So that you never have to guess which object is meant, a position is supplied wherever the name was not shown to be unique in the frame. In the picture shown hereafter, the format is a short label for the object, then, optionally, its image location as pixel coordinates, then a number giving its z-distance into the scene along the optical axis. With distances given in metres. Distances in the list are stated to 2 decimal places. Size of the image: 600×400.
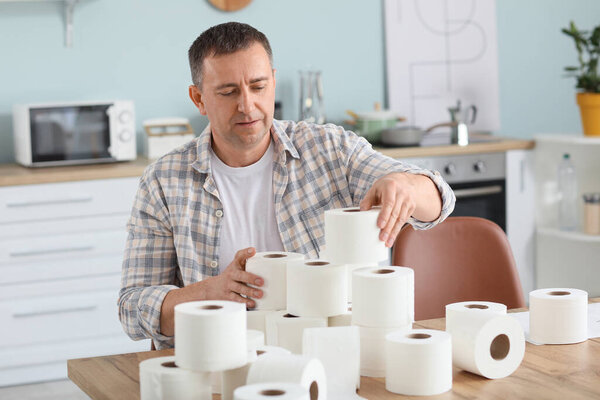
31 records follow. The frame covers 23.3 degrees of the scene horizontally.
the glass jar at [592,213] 5.17
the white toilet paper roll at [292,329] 2.63
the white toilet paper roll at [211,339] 2.37
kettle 5.44
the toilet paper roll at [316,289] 2.63
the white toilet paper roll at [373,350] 2.59
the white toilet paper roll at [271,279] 2.71
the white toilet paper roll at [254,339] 2.49
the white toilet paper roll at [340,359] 2.51
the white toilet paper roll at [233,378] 2.42
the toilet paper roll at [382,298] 2.58
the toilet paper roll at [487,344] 2.56
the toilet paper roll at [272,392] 2.28
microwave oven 4.83
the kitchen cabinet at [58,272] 4.57
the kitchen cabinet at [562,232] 5.38
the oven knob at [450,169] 5.30
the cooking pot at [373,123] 5.50
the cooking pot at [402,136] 5.32
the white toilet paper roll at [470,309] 2.63
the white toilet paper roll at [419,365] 2.49
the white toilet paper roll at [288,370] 2.36
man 2.99
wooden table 2.50
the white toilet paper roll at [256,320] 2.69
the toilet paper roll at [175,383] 2.40
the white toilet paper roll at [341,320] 2.67
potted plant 5.24
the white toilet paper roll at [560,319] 2.76
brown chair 3.35
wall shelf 5.14
